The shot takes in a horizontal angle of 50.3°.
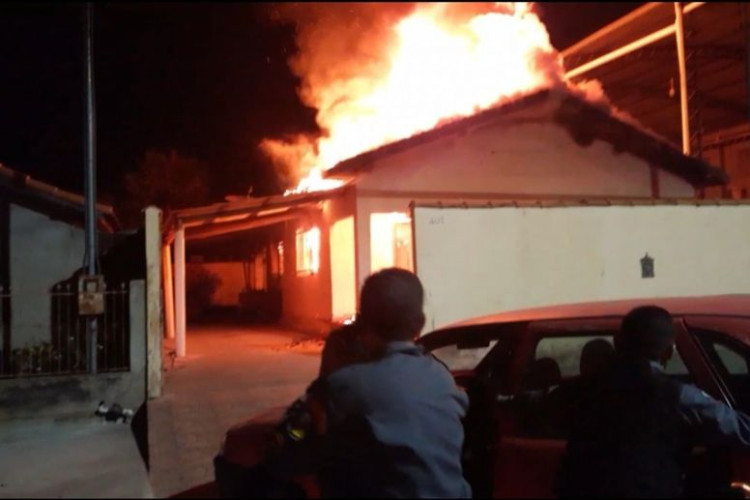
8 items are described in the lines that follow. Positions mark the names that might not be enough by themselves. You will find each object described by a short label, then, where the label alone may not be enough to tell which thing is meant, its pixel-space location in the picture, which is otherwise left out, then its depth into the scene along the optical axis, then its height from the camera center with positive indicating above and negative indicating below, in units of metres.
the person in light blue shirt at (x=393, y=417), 2.21 -0.37
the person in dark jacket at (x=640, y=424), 2.53 -0.49
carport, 11.76 +1.18
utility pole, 8.68 +0.64
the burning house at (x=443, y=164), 12.05 +1.87
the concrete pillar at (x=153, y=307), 8.41 -0.14
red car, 3.00 -0.46
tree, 21.14 +2.92
